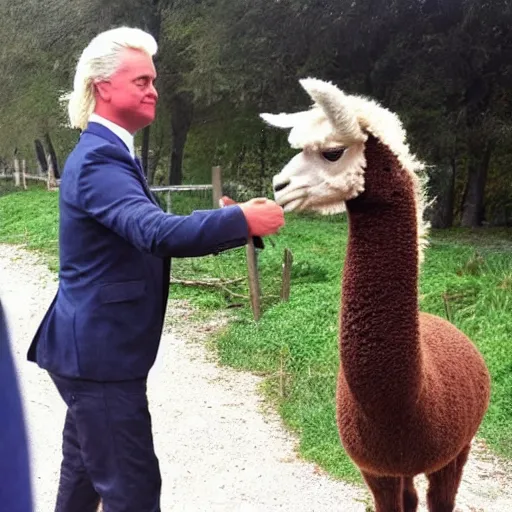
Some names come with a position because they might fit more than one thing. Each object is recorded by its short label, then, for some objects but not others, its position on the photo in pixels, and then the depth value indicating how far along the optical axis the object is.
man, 2.04
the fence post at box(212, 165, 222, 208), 6.98
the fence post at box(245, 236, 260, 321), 6.91
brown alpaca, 2.02
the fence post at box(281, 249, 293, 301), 7.20
